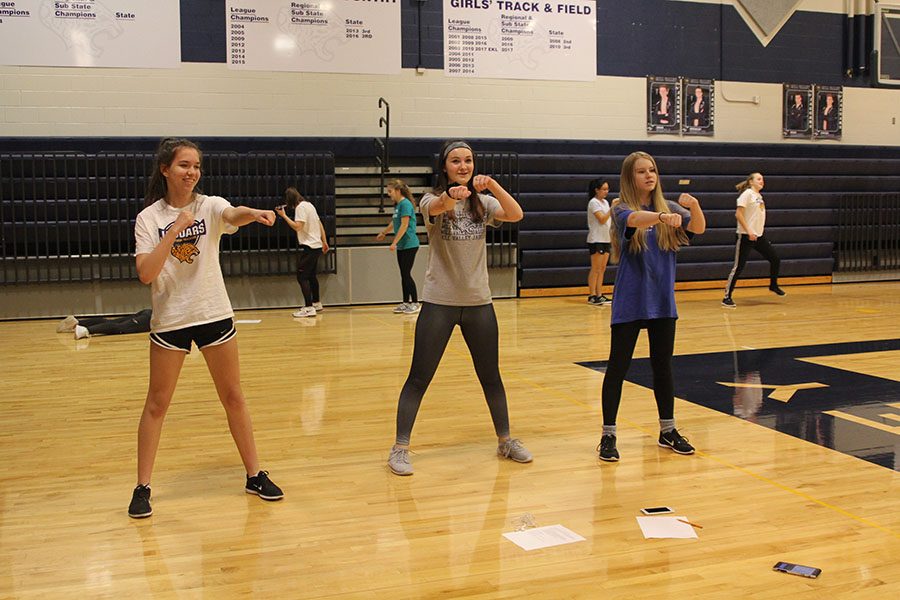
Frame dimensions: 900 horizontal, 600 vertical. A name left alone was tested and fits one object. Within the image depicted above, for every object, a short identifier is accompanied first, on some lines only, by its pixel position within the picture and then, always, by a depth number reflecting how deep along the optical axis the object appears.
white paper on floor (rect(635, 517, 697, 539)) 3.53
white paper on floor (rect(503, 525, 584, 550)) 3.46
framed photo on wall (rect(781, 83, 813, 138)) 14.75
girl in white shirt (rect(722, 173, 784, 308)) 11.27
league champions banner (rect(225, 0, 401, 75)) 11.99
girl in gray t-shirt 4.28
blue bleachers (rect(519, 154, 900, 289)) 13.16
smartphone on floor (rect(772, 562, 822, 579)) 3.09
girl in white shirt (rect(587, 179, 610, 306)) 11.67
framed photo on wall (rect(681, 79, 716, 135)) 14.18
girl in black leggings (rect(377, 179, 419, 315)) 11.05
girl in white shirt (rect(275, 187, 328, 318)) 10.86
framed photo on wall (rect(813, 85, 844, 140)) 14.91
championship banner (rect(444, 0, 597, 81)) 12.91
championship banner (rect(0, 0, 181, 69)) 11.21
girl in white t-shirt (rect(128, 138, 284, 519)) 3.76
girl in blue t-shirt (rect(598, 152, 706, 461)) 4.52
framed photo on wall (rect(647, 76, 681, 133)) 13.99
